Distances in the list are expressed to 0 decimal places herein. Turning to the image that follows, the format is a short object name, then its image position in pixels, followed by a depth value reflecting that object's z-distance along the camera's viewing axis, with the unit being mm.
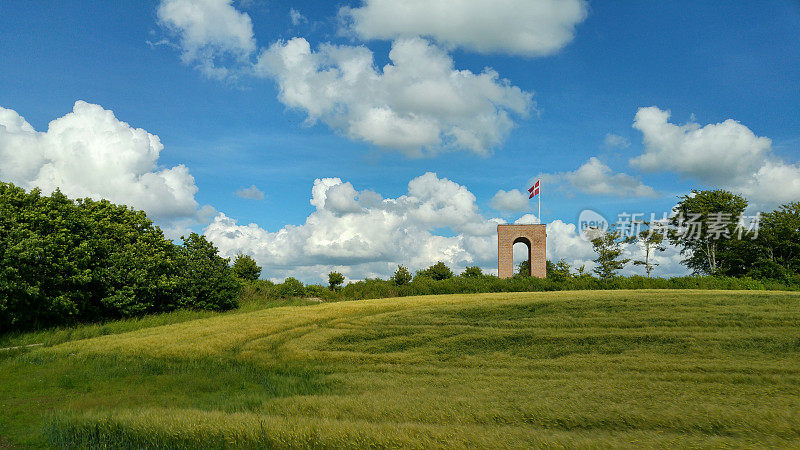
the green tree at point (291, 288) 43072
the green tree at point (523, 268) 67188
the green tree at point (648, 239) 52062
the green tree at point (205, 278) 31344
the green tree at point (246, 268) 51188
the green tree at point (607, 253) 51312
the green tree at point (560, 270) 38247
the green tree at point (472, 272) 45656
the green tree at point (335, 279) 45362
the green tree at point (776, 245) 43438
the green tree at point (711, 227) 48688
